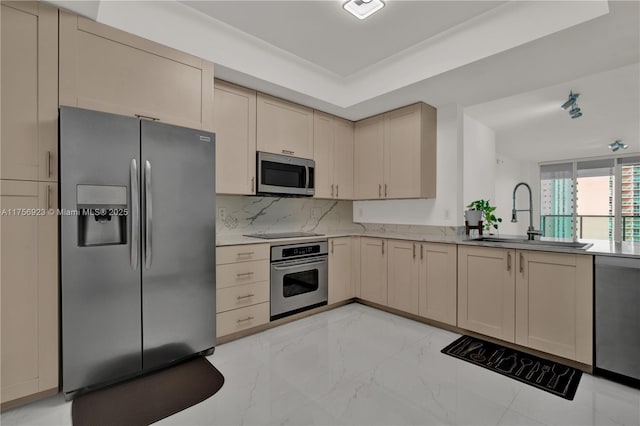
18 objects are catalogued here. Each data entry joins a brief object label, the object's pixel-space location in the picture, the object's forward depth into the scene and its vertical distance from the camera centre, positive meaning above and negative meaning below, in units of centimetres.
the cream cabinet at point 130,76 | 184 +91
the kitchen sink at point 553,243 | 246 -27
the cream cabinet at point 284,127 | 307 +90
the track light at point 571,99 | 321 +119
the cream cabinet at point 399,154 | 333 +67
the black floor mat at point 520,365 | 200 -114
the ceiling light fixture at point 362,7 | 209 +144
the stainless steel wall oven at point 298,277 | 294 -69
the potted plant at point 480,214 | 317 -3
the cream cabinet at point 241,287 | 256 -68
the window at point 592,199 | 601 +28
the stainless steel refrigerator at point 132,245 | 179 -23
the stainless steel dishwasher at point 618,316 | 197 -70
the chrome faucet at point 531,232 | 272 -19
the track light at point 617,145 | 536 +119
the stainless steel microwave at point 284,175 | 303 +38
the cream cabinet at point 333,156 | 360 +69
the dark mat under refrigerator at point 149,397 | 167 -113
